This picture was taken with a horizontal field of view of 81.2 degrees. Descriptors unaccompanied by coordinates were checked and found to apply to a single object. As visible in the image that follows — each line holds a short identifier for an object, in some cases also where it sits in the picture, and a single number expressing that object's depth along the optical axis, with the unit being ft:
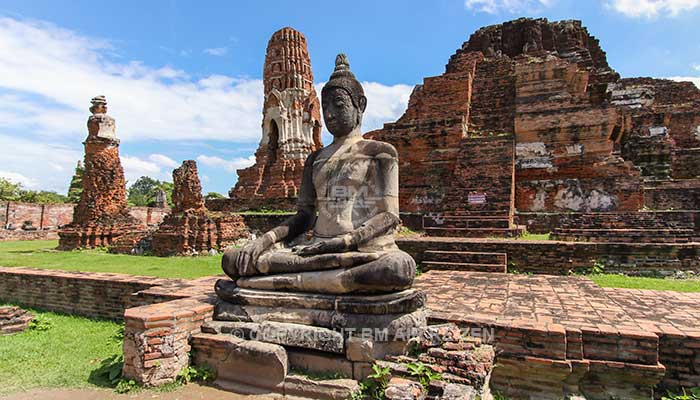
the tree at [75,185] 110.27
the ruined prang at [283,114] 76.33
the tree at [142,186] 244.18
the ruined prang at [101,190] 47.47
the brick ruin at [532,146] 34.27
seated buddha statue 11.48
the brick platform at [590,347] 10.70
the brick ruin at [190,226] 41.01
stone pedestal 10.82
